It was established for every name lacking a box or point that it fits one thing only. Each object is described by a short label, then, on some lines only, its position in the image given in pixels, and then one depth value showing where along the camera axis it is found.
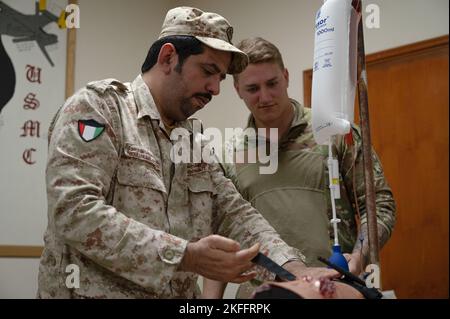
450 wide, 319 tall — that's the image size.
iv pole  0.97
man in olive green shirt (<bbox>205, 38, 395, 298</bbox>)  1.22
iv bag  0.95
